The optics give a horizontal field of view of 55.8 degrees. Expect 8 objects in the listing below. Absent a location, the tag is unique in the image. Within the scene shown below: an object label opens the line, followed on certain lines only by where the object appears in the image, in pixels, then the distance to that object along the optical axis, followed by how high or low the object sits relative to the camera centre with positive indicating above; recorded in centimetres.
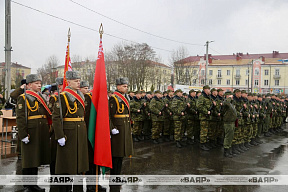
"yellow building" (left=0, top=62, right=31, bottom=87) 4805 +436
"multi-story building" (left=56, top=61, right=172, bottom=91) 3612 +276
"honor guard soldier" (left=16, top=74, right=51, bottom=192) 488 -68
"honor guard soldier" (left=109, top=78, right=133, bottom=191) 536 -69
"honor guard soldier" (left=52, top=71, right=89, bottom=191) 442 -66
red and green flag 480 -54
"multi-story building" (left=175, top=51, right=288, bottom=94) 6525 +501
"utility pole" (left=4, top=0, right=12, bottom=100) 1171 +190
